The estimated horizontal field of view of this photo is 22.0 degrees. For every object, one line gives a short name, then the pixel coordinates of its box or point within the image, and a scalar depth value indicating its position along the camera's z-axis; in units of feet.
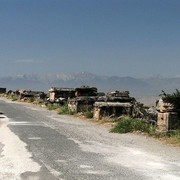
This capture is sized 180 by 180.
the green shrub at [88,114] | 81.46
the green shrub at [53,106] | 109.05
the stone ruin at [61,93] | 118.83
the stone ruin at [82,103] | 90.89
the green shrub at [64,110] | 93.56
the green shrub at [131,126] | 58.06
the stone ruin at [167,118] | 53.98
